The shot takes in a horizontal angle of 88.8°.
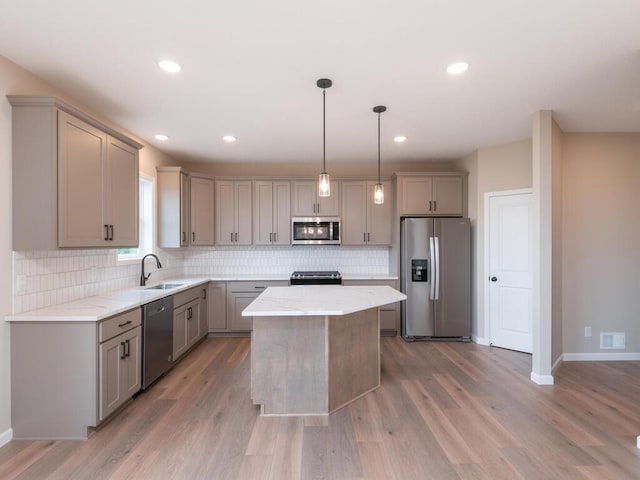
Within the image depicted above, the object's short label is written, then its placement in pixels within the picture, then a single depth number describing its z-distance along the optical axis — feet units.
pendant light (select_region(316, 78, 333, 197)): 8.40
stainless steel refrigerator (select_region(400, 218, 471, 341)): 14.89
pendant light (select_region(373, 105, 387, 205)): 9.87
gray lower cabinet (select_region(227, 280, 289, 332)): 15.60
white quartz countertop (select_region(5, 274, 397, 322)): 7.50
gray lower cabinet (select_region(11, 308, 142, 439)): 7.48
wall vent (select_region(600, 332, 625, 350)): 12.50
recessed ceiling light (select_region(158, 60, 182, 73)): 7.57
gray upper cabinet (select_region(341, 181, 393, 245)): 16.55
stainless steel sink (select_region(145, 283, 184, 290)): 12.94
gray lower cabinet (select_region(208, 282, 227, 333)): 15.57
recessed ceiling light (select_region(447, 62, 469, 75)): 7.69
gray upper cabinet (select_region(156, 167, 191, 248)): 14.60
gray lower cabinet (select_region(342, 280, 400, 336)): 15.69
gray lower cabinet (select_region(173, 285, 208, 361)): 12.08
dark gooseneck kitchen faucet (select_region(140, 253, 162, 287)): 12.75
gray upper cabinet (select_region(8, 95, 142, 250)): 7.50
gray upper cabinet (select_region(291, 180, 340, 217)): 16.49
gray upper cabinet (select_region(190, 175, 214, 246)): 15.56
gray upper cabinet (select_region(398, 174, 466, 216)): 15.81
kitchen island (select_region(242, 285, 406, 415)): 8.71
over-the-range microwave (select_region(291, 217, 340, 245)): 16.29
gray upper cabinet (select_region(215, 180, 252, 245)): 16.47
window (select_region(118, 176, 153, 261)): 13.72
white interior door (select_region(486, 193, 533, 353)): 13.33
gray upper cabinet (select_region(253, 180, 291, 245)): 16.49
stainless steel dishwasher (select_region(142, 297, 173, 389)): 9.78
